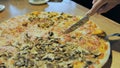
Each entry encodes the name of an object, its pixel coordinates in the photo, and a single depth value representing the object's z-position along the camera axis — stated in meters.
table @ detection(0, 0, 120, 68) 1.20
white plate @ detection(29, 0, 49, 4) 1.47
